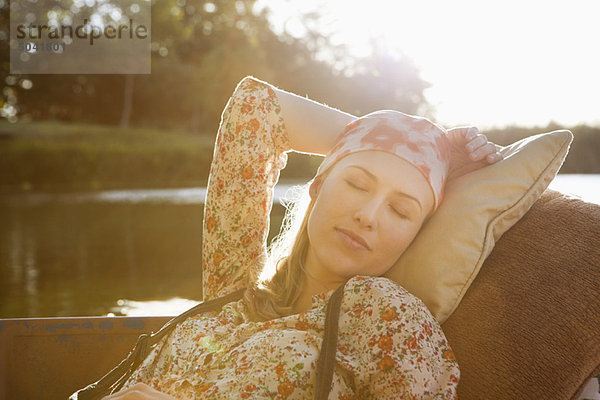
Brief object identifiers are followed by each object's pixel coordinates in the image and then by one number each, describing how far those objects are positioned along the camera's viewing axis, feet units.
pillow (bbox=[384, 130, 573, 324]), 5.82
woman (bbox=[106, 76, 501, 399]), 4.95
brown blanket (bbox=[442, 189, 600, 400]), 4.93
